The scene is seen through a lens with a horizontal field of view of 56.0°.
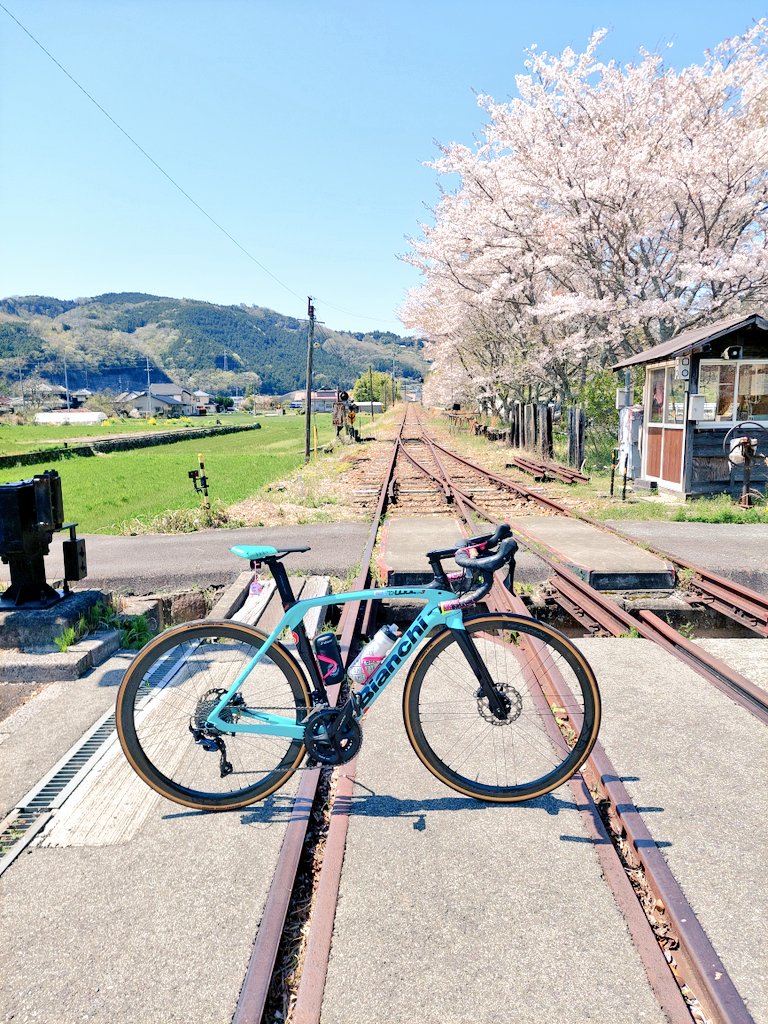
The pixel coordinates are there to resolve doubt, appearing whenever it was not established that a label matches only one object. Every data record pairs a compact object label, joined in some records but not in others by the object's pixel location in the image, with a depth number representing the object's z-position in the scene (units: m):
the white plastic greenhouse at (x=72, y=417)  96.30
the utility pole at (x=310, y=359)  28.48
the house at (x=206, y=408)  155.62
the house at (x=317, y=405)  189.73
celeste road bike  3.23
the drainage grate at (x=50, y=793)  3.08
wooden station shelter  13.03
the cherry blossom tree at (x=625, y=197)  17.16
